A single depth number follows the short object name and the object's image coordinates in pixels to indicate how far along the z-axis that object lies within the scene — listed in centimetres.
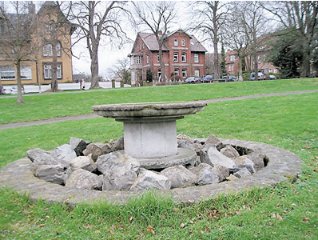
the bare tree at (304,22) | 2596
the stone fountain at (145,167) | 316
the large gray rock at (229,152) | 458
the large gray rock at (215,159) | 405
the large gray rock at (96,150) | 457
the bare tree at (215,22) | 3377
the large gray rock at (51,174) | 378
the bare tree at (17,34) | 1458
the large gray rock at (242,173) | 376
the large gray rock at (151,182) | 322
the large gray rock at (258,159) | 416
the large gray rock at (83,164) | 402
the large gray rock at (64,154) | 451
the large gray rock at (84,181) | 351
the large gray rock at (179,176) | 346
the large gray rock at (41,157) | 417
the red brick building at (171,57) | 4921
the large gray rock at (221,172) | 372
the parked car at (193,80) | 4273
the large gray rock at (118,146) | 479
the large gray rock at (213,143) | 496
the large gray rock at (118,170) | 342
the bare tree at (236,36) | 3405
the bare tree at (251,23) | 3449
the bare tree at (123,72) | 5002
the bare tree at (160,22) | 4157
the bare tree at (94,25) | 2694
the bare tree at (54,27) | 2169
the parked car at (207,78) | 4257
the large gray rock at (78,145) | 495
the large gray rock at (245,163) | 392
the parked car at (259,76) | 4205
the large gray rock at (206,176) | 349
